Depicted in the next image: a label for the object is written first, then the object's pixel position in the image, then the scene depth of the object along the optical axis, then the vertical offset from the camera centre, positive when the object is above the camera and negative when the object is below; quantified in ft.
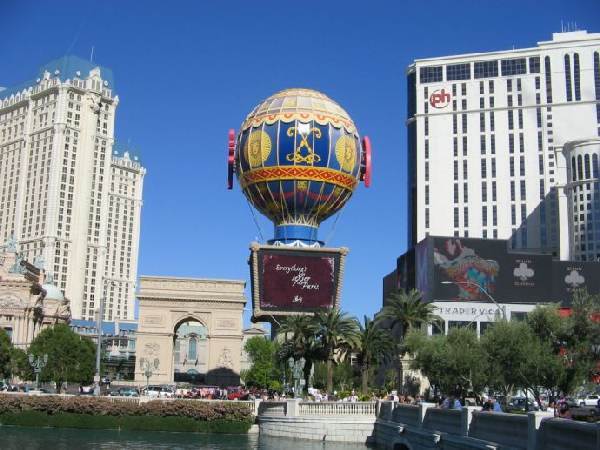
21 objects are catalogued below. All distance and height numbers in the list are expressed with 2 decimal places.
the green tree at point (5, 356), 264.31 -1.19
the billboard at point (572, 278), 312.50 +34.70
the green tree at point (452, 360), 160.76 +0.55
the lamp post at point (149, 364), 232.67 -2.63
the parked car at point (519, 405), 133.51 -8.44
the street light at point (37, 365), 207.80 -3.09
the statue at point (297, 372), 156.04 -2.64
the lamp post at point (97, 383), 185.16 -6.78
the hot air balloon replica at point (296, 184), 223.92 +50.16
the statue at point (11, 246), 370.32 +50.78
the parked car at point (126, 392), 195.57 -9.37
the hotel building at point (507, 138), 440.86 +127.98
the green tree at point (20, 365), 274.40 -4.22
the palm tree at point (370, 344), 176.24 +3.73
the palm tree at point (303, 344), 181.57 +3.39
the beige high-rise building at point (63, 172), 532.32 +124.97
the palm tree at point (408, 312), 195.21 +12.19
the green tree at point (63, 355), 270.46 -0.37
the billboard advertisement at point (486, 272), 298.56 +34.50
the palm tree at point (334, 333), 173.27 +5.86
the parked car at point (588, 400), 172.45 -8.12
